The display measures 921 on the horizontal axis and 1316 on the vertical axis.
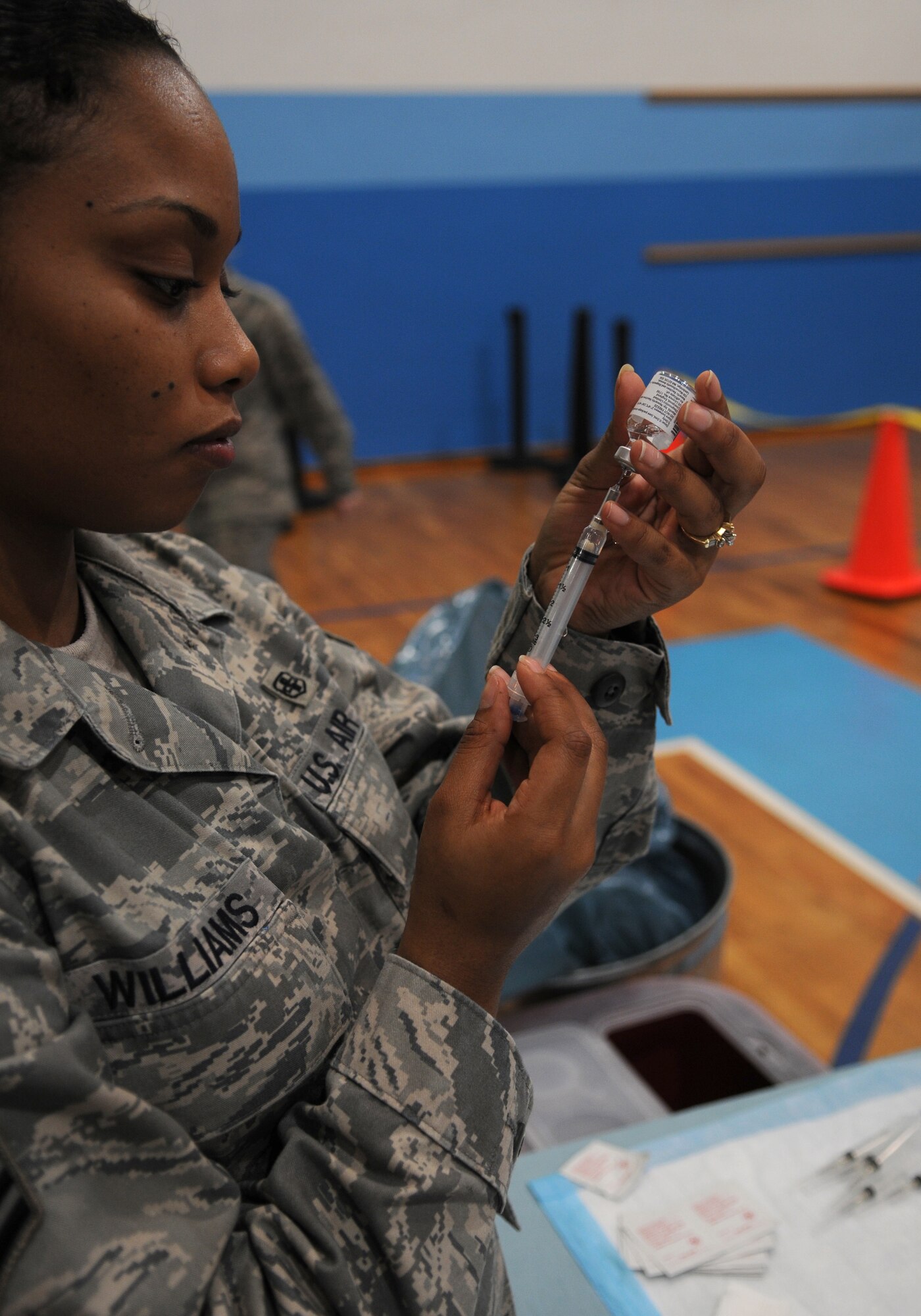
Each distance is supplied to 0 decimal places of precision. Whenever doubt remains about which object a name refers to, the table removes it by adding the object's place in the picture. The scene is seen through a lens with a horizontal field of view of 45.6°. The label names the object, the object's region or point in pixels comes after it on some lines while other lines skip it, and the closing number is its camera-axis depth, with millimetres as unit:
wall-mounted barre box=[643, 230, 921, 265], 6520
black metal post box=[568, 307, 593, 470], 5883
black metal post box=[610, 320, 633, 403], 5789
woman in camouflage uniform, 539
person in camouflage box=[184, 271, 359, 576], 3021
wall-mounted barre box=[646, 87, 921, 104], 6117
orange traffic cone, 4113
